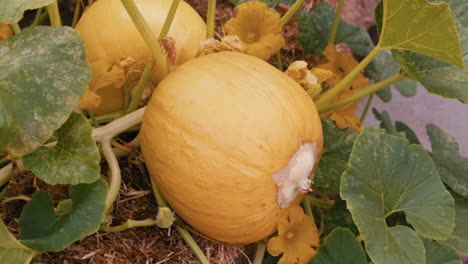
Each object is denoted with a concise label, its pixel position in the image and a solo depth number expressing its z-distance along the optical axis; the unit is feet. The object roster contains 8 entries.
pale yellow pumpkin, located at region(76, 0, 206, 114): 3.42
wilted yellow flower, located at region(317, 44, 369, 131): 3.63
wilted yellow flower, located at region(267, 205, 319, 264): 3.15
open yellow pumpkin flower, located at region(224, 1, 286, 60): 3.49
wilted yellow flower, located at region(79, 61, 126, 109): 3.08
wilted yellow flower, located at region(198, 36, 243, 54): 3.19
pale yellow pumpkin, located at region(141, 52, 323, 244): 2.81
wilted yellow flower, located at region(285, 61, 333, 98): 3.28
